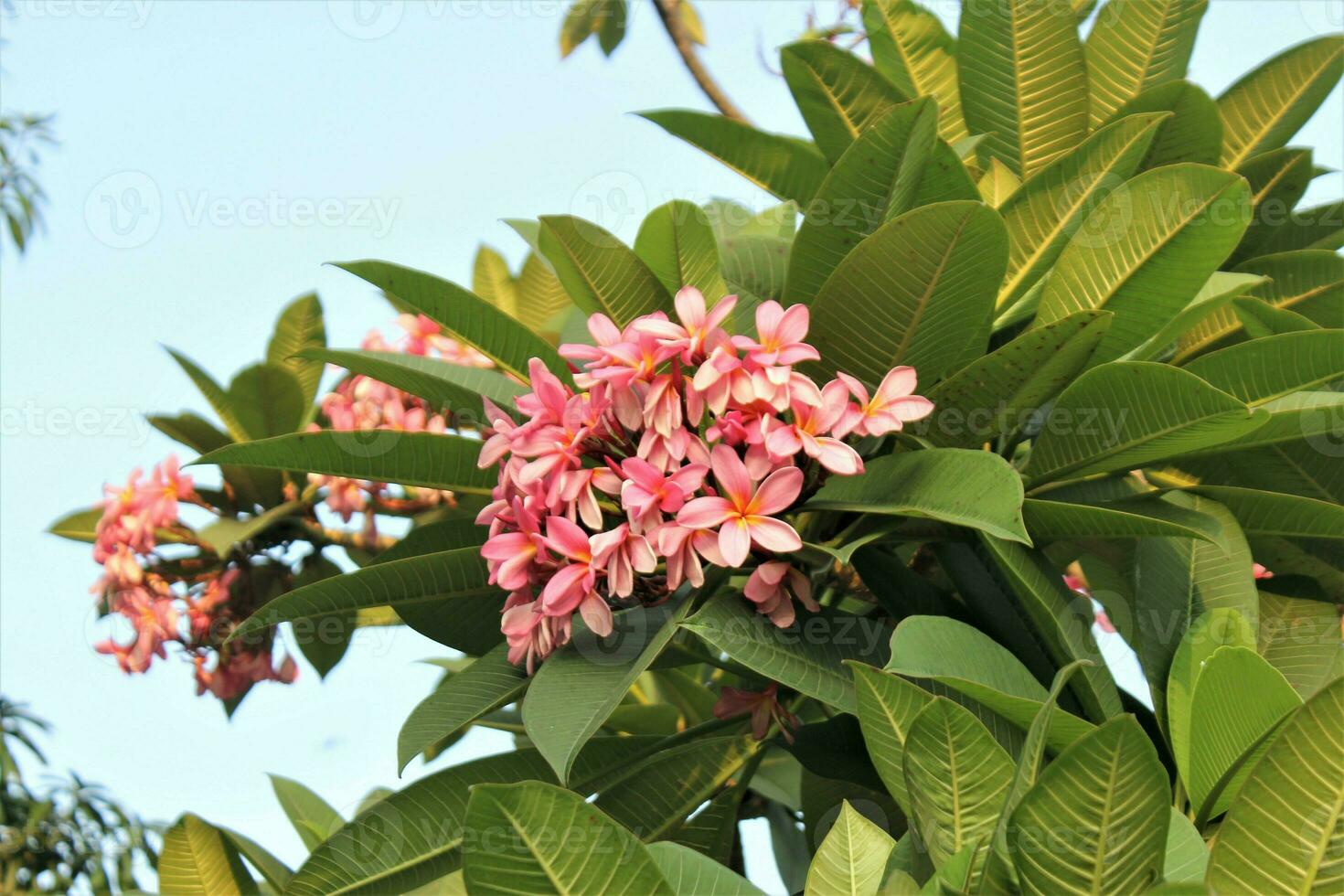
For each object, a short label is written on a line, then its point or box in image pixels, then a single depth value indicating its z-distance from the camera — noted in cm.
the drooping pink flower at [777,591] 107
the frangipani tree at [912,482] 89
